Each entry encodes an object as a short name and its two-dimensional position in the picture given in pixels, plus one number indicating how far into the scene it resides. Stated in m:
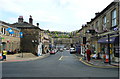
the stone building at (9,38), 29.48
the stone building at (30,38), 42.62
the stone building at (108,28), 16.47
